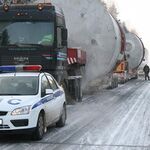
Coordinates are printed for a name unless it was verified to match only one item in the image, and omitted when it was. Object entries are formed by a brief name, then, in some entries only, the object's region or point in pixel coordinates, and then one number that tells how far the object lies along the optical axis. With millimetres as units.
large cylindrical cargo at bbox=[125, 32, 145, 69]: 42438
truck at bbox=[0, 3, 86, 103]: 17391
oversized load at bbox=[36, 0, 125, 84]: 25016
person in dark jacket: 50741
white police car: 10930
